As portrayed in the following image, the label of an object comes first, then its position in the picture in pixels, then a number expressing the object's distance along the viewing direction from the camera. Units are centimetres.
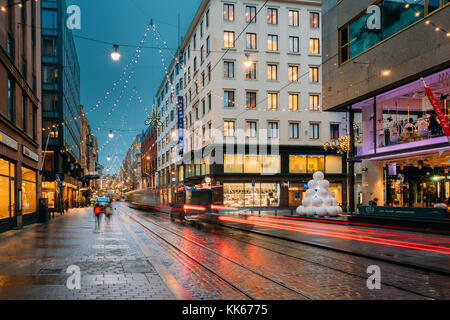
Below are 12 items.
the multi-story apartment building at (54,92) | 4316
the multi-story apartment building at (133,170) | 13688
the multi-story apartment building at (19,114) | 1936
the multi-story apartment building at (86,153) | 7841
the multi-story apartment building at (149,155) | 9014
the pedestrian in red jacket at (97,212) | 2189
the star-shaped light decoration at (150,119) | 3218
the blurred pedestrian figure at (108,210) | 2588
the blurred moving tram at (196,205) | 2622
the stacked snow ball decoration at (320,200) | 2714
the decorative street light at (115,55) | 1891
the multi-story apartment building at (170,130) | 6093
